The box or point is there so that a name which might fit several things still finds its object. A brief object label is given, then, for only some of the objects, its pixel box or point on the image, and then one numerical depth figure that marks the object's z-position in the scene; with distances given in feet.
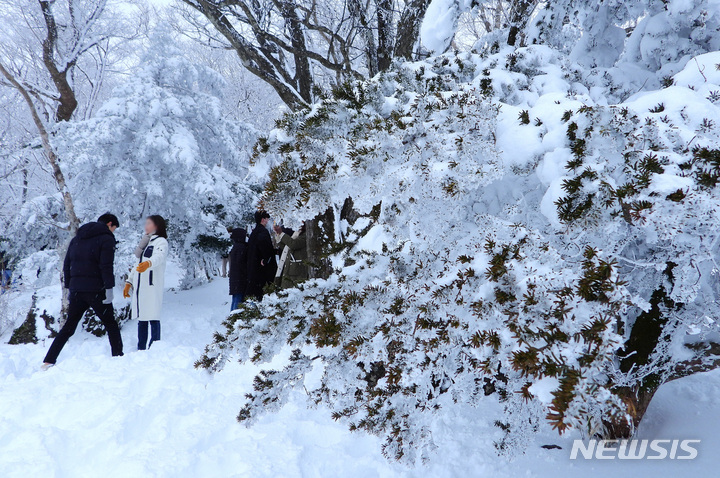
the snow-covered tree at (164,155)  27.35
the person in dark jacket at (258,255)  23.00
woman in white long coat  18.71
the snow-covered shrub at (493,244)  4.81
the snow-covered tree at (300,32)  19.77
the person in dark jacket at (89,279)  17.29
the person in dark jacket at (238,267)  23.38
